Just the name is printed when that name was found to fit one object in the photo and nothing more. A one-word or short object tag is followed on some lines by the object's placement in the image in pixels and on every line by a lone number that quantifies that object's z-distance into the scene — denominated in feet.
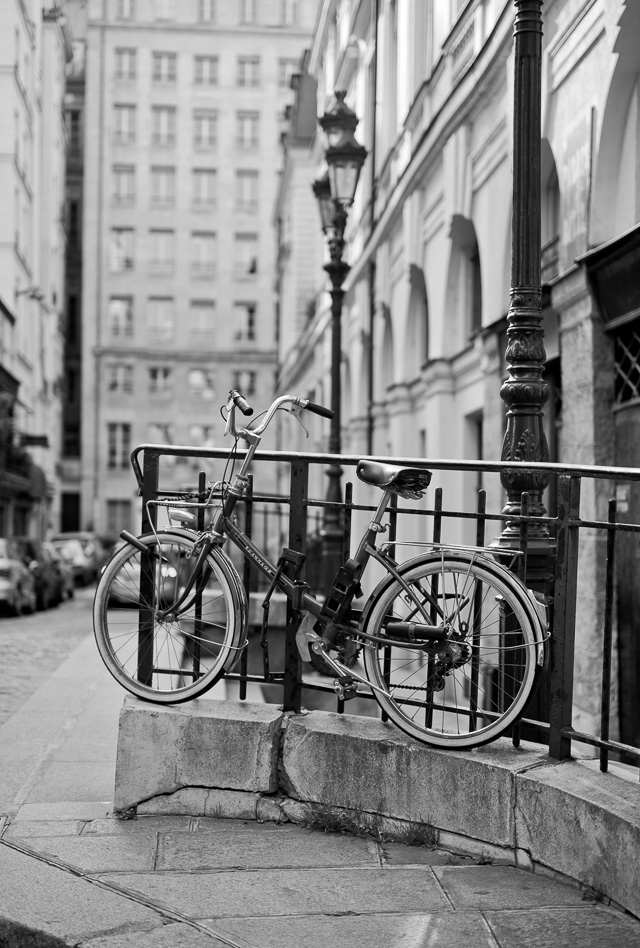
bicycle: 15.12
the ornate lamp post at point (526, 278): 18.21
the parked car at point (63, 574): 95.14
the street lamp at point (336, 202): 43.42
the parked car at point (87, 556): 127.54
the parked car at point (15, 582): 73.06
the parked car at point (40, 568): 82.99
